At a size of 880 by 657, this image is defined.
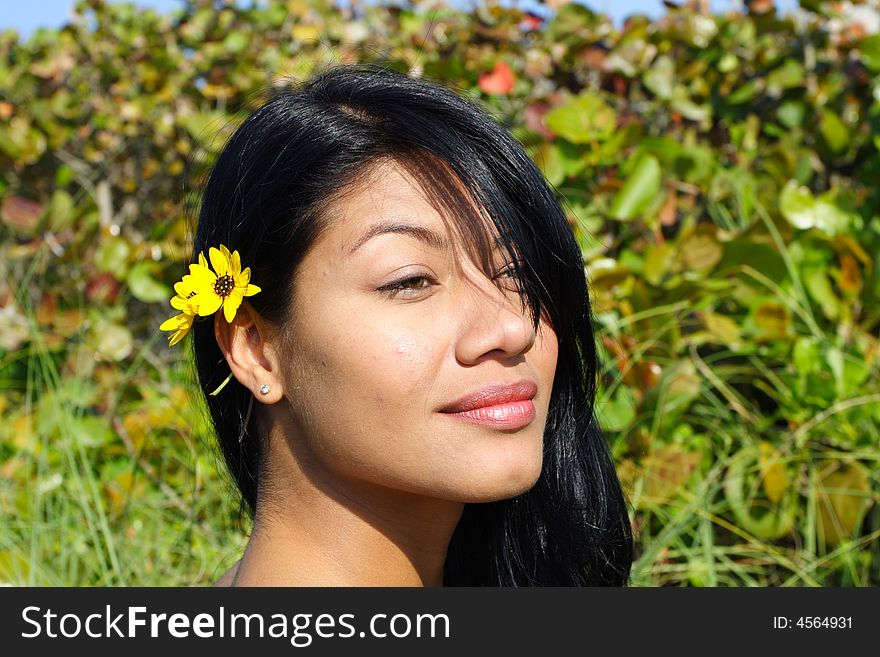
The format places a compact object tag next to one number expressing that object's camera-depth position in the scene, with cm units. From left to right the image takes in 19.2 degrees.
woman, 135
